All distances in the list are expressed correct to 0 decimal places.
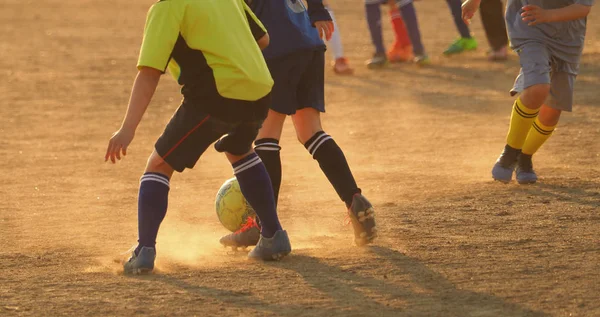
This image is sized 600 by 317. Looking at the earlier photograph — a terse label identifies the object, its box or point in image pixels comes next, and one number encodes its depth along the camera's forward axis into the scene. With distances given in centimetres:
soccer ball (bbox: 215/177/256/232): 1220
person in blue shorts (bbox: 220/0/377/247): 1132
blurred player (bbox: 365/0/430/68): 2678
